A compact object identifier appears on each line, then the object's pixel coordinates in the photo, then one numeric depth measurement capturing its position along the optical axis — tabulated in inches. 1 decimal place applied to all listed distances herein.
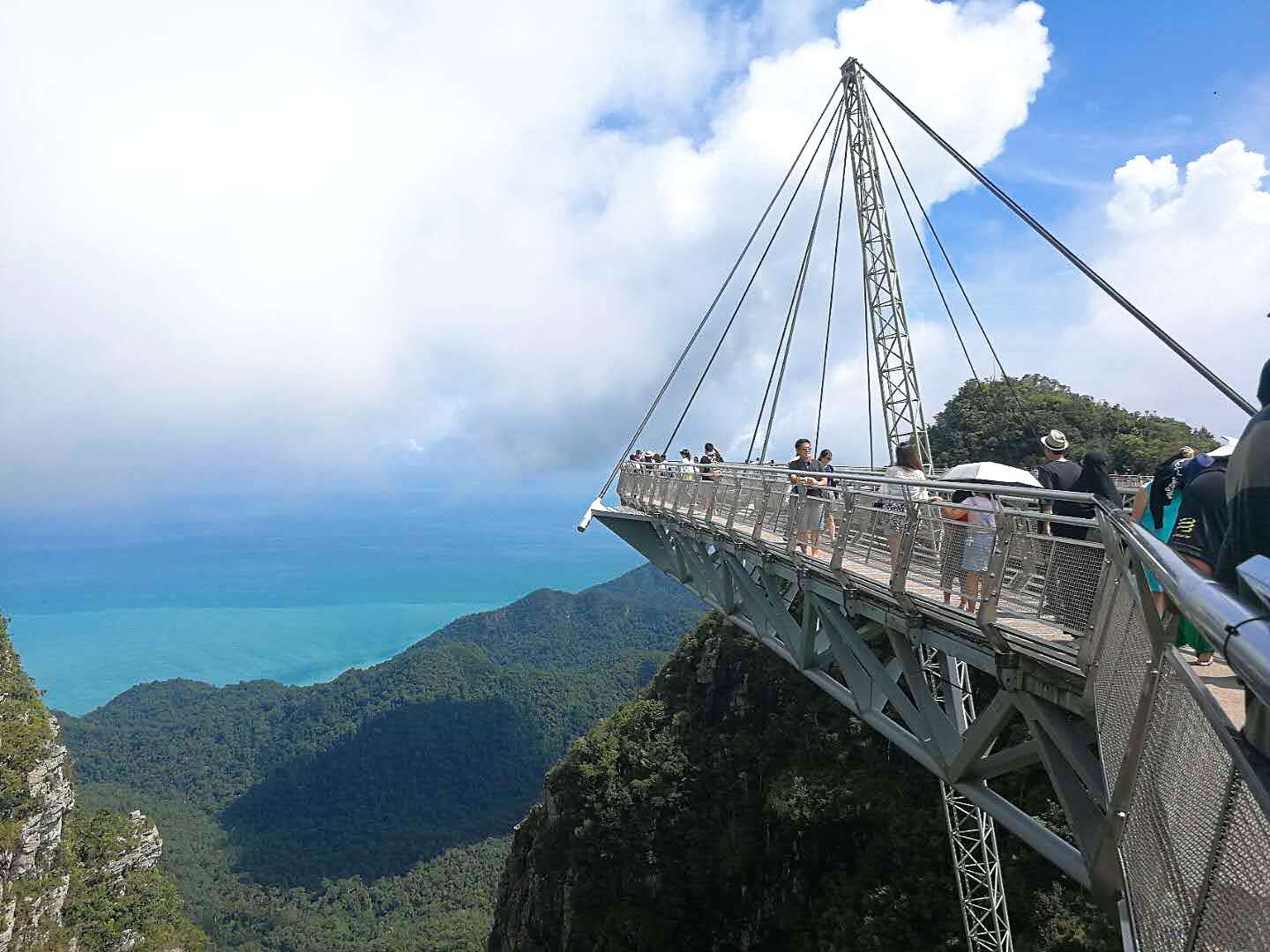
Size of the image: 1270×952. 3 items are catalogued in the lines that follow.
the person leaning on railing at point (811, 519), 318.3
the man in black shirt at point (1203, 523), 136.1
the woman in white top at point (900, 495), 263.9
